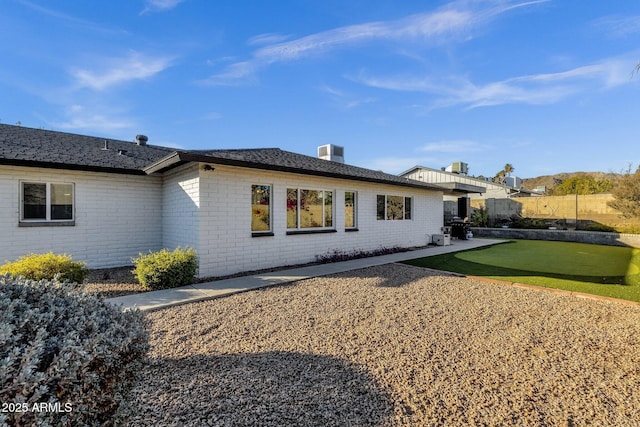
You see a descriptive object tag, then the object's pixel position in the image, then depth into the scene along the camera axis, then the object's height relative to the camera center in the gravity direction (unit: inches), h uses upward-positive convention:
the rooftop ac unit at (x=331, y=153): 546.0 +119.9
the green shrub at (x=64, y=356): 55.1 -31.0
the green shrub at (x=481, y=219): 795.4 -10.3
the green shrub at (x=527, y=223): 698.8 -19.0
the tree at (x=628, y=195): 536.7 +39.0
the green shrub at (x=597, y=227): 611.5 -26.9
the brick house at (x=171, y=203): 291.7 +14.7
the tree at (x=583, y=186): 1021.0 +109.2
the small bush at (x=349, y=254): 385.6 -55.9
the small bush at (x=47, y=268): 217.6 -39.9
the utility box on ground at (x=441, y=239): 559.8 -46.6
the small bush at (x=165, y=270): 245.4 -46.1
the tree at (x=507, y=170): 1806.3 +283.5
